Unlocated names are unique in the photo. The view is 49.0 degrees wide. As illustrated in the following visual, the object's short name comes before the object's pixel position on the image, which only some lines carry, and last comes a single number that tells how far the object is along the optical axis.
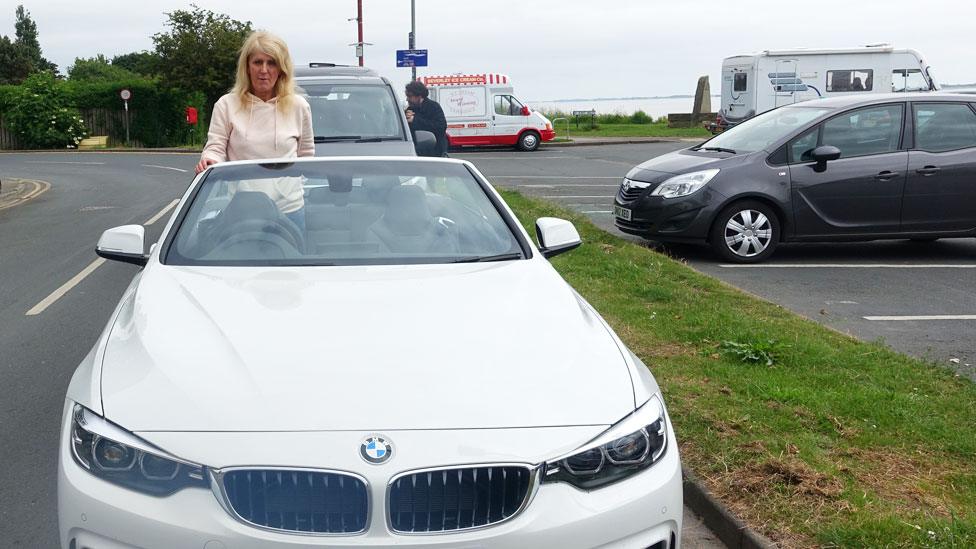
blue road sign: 32.94
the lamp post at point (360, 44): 39.06
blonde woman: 6.25
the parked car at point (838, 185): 10.80
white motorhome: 34.53
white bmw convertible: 2.68
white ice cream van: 36.31
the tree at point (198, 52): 43.84
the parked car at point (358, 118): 11.02
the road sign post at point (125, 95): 43.22
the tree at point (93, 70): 119.63
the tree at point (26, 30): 118.75
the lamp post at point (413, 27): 38.56
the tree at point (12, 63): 96.81
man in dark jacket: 14.75
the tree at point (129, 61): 126.86
